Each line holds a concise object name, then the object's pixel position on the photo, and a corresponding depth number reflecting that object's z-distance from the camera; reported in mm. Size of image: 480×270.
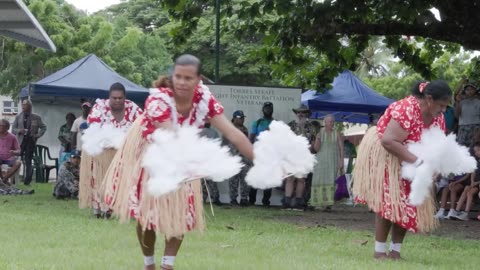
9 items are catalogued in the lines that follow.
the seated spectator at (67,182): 13664
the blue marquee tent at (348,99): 16234
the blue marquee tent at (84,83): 16484
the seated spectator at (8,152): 15492
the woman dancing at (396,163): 6883
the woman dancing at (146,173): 5422
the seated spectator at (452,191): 12273
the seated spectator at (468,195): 12008
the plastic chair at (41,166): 19547
